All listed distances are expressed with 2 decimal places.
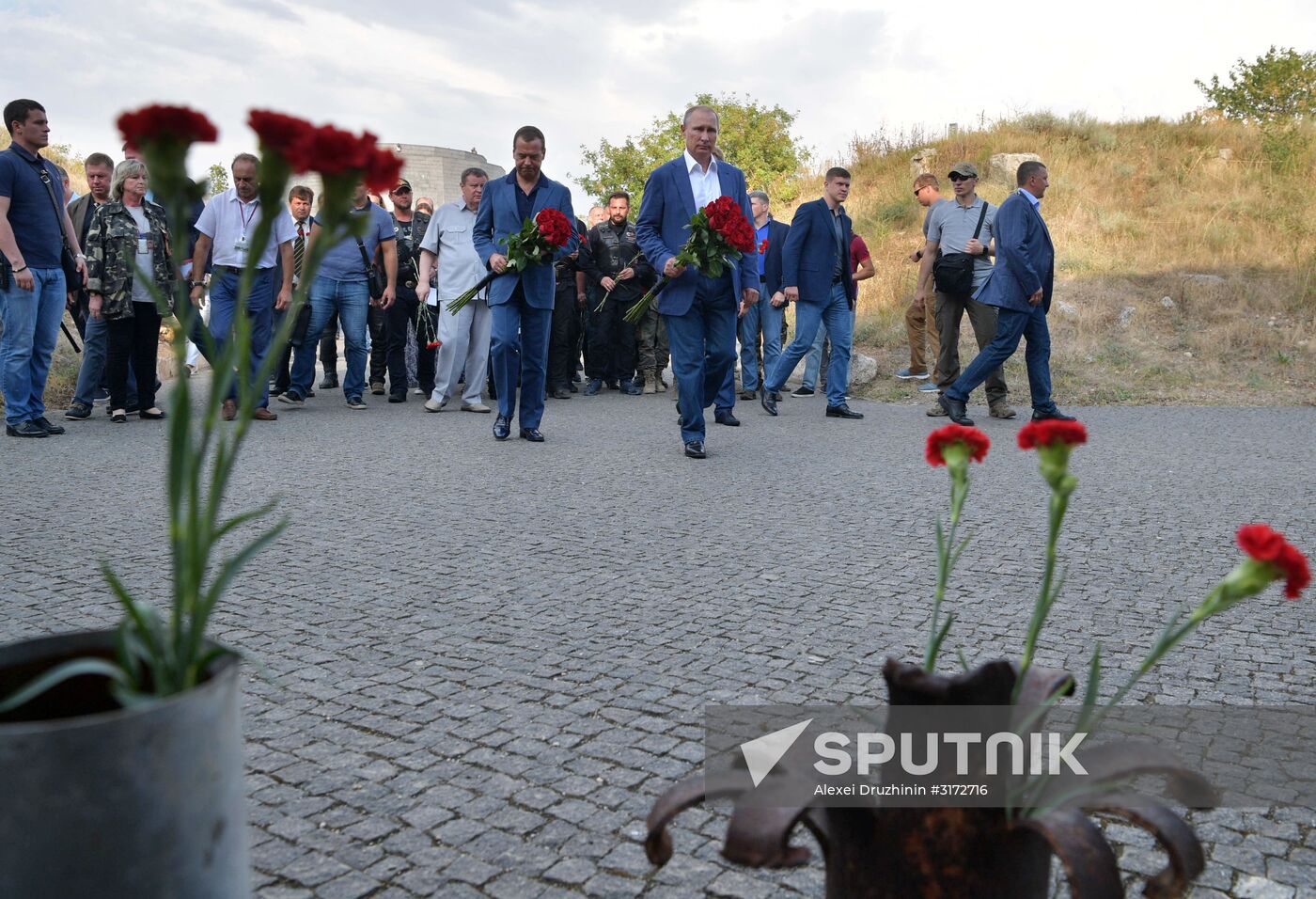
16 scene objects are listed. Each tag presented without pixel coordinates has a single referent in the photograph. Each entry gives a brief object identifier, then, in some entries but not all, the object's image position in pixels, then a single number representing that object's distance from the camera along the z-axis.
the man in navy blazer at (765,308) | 13.86
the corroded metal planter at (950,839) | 1.69
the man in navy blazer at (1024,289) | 10.76
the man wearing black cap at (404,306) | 13.62
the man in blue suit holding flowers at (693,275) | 8.88
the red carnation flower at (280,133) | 1.55
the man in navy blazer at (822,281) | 12.05
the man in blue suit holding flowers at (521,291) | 9.64
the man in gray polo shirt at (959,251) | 12.14
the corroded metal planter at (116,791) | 1.48
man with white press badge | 10.51
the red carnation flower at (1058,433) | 1.80
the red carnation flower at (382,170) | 1.62
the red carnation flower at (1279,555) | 1.62
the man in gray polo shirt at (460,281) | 12.03
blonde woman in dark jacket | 10.42
